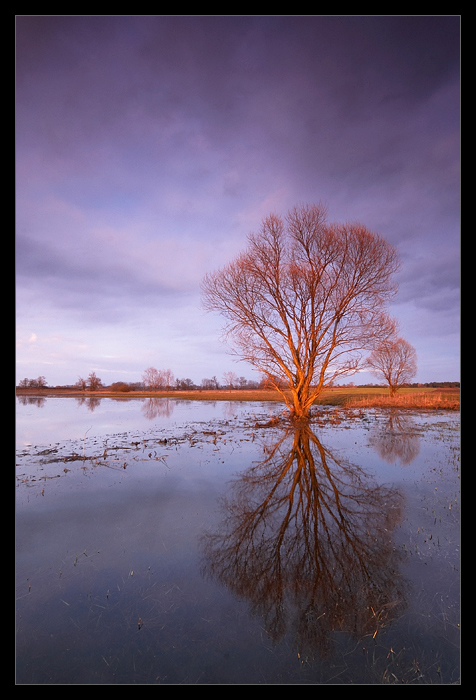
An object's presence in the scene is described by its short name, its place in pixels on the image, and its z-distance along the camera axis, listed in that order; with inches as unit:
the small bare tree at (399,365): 1437.0
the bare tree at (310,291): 705.6
